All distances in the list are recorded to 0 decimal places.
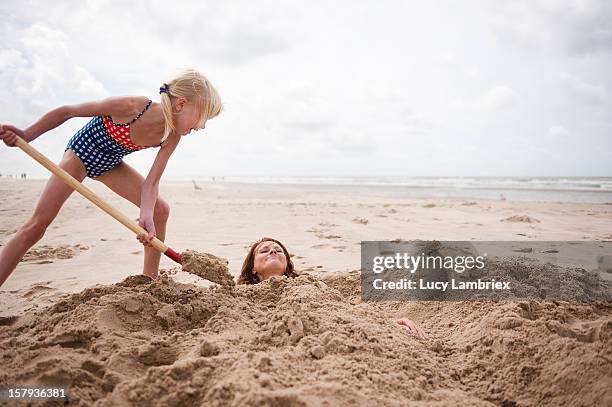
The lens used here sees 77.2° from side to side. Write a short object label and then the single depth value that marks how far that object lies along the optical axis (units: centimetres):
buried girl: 314
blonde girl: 234
